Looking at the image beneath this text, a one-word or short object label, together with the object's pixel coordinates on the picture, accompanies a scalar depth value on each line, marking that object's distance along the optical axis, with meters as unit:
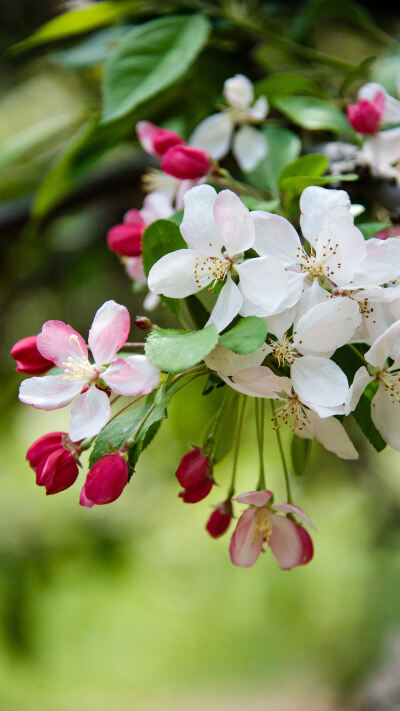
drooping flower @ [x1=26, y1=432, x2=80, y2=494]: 0.60
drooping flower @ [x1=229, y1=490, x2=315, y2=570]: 0.63
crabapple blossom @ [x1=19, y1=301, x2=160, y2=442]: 0.59
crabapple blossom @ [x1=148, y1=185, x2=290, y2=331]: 0.59
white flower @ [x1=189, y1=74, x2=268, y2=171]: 0.71
